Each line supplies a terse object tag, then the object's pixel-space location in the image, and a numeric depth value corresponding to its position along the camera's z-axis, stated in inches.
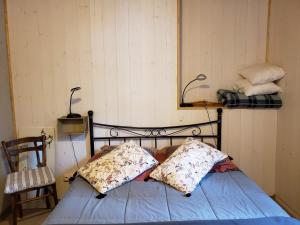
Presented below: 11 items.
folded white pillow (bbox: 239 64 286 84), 110.0
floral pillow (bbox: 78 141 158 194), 87.7
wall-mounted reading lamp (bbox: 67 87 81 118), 114.6
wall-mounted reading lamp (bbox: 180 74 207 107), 122.0
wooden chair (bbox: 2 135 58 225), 100.0
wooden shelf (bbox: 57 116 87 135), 115.7
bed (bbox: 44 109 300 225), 67.8
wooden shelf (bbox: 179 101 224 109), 119.3
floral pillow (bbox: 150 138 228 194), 86.7
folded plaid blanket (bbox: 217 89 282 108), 113.3
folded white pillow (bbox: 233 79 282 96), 112.4
